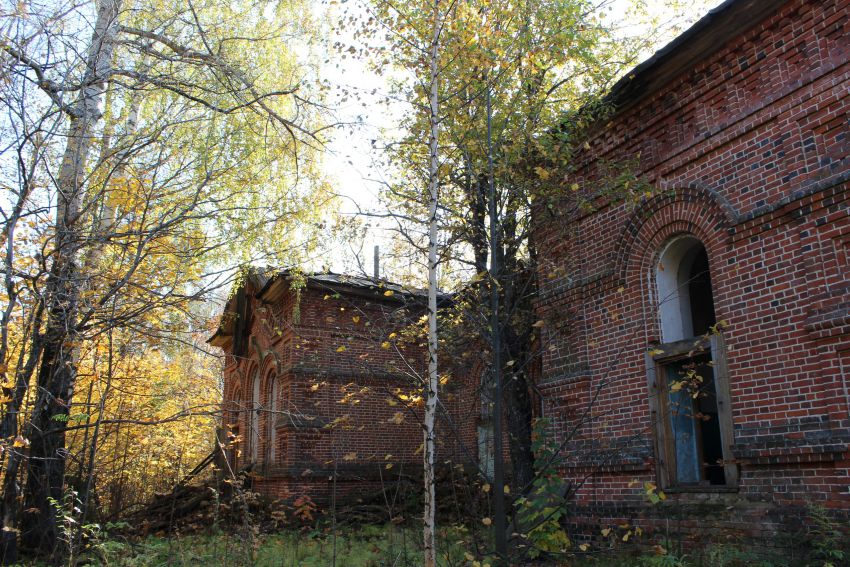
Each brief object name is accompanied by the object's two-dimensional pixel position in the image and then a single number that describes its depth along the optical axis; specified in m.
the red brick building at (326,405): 15.52
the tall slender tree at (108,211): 6.53
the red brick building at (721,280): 6.75
